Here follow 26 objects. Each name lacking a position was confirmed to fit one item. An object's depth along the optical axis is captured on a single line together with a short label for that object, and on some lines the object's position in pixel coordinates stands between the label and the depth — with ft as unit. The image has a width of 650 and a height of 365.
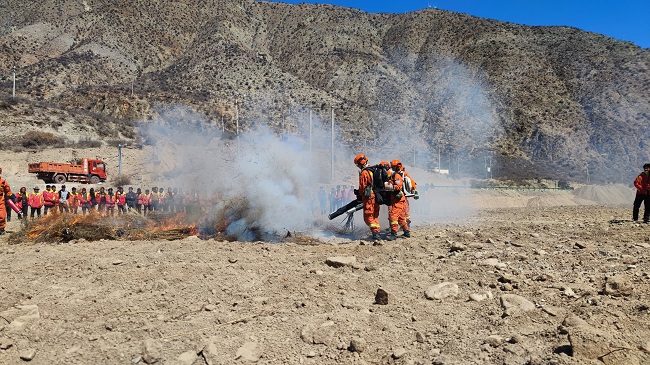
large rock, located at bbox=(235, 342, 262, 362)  11.30
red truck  83.92
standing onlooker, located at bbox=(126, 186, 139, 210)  49.33
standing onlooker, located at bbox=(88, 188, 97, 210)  48.21
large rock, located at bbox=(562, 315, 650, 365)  9.55
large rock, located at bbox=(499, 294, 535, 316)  12.66
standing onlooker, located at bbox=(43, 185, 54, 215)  47.93
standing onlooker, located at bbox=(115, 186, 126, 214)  49.08
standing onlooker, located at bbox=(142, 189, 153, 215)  49.47
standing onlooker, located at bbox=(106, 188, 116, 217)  48.85
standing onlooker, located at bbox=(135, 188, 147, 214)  49.62
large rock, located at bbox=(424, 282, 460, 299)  14.39
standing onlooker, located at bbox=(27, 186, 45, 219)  46.36
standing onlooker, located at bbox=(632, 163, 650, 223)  33.40
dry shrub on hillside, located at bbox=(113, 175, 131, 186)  88.49
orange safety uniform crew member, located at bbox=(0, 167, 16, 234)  31.86
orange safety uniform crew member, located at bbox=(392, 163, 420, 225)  28.68
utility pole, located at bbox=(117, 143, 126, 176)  95.26
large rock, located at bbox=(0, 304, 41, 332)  12.71
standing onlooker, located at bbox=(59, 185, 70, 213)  46.69
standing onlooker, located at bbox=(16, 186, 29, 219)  46.70
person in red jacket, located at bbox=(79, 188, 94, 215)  48.06
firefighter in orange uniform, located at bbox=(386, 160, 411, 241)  26.27
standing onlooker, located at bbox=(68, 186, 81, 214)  46.63
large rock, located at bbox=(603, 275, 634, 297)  13.09
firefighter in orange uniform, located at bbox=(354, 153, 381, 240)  25.90
